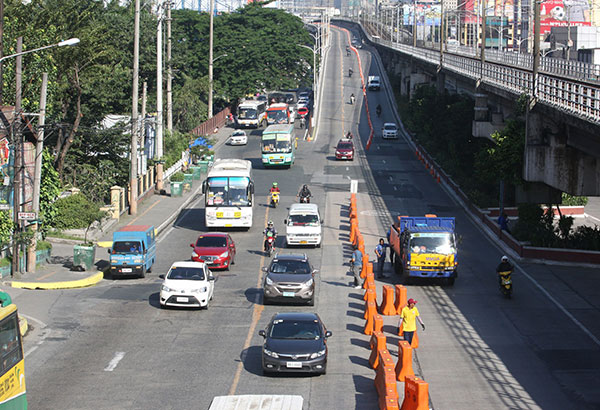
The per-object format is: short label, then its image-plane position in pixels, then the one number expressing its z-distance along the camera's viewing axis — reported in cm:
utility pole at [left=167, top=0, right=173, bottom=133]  6816
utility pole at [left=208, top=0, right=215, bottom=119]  9409
